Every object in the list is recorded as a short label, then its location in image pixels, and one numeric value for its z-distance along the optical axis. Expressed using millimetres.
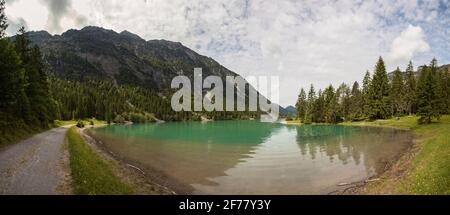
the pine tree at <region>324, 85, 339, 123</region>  135125
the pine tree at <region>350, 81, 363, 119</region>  126462
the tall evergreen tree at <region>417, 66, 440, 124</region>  73250
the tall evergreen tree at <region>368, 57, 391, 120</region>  110938
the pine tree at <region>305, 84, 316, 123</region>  145375
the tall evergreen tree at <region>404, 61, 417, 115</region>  111262
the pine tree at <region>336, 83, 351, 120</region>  137000
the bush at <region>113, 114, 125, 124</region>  184500
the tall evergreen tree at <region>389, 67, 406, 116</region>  115125
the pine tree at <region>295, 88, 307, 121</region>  163250
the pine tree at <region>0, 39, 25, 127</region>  36375
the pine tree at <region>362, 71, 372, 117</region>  115019
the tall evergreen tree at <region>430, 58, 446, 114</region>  74319
